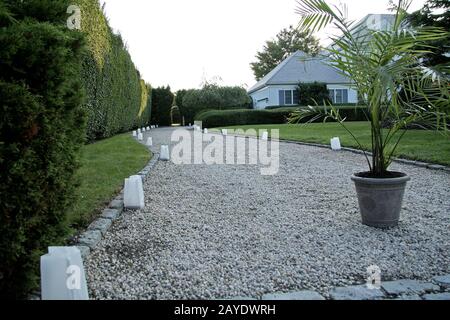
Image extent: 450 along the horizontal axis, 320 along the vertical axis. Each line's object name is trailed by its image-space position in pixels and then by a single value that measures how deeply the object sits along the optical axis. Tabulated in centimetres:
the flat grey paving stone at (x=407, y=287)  226
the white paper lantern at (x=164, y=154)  876
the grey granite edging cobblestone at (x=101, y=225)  336
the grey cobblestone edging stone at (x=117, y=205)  412
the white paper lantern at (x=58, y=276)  191
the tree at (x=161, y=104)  3447
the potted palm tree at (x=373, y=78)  314
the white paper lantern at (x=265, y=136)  1331
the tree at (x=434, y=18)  1254
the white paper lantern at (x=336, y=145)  952
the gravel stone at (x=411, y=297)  218
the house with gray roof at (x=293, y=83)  3284
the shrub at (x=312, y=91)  3102
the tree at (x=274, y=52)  5566
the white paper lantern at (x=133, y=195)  420
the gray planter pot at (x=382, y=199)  346
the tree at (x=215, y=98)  3466
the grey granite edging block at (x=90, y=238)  300
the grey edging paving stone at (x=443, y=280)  234
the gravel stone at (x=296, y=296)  220
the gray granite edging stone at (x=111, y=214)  375
